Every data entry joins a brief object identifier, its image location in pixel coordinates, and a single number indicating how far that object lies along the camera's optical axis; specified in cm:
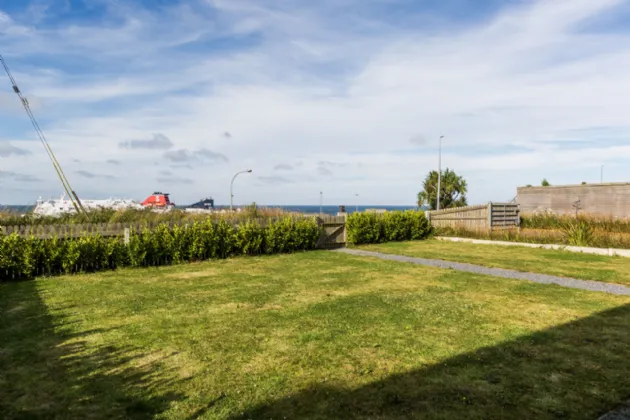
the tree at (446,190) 3897
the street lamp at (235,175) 3466
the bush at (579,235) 1508
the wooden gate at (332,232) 1628
